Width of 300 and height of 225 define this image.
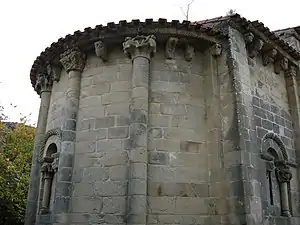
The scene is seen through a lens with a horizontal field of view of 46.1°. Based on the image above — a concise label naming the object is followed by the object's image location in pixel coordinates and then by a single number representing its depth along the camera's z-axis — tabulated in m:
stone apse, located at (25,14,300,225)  6.23
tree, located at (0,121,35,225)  13.22
